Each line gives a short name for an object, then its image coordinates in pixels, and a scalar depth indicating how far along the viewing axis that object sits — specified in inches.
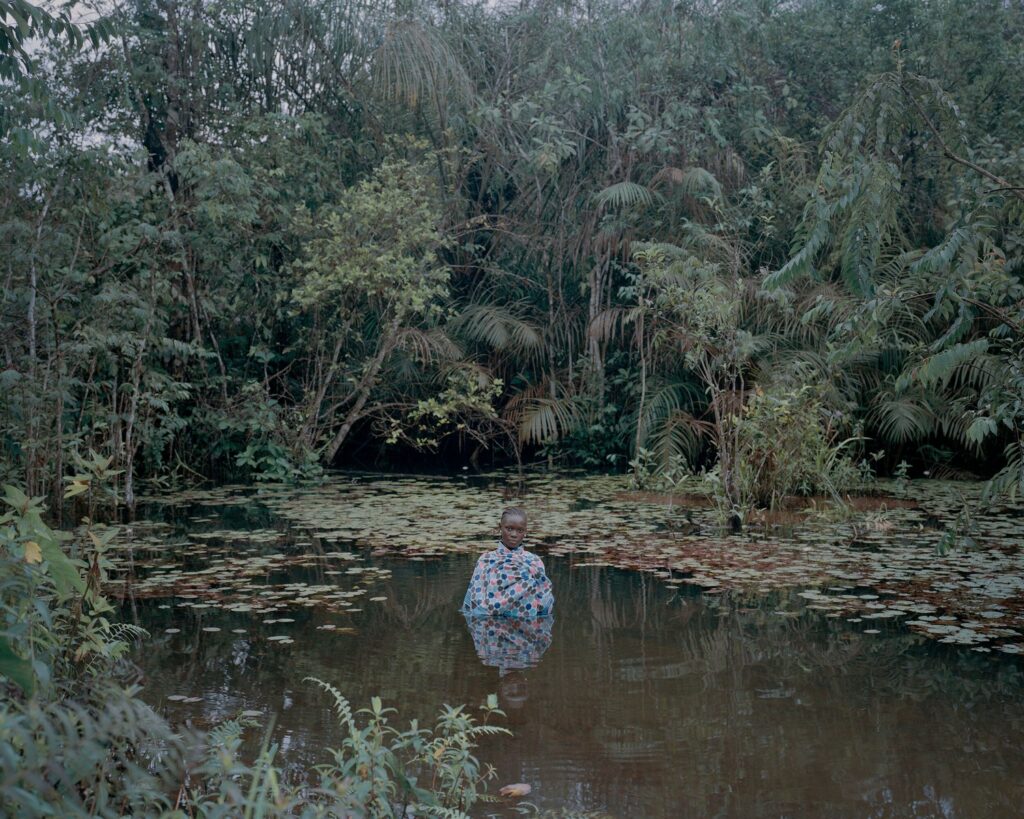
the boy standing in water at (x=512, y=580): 226.1
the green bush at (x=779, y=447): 344.8
